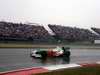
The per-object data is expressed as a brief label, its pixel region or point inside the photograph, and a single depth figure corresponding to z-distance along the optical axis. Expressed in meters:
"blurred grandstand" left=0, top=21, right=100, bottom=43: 31.19
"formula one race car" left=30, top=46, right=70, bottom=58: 18.31
